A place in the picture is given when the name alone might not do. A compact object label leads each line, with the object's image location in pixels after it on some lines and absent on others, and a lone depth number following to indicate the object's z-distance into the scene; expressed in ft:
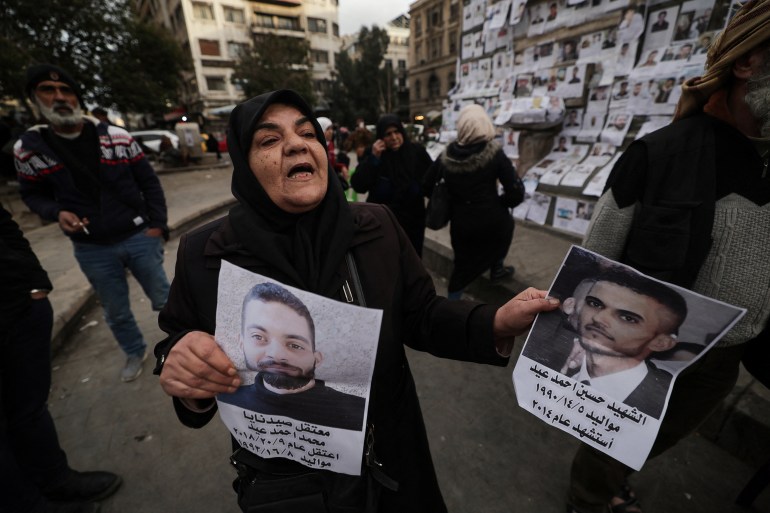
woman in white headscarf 8.52
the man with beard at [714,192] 3.28
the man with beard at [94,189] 7.02
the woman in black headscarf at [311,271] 3.21
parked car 53.23
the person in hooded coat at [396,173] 10.43
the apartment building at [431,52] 106.01
